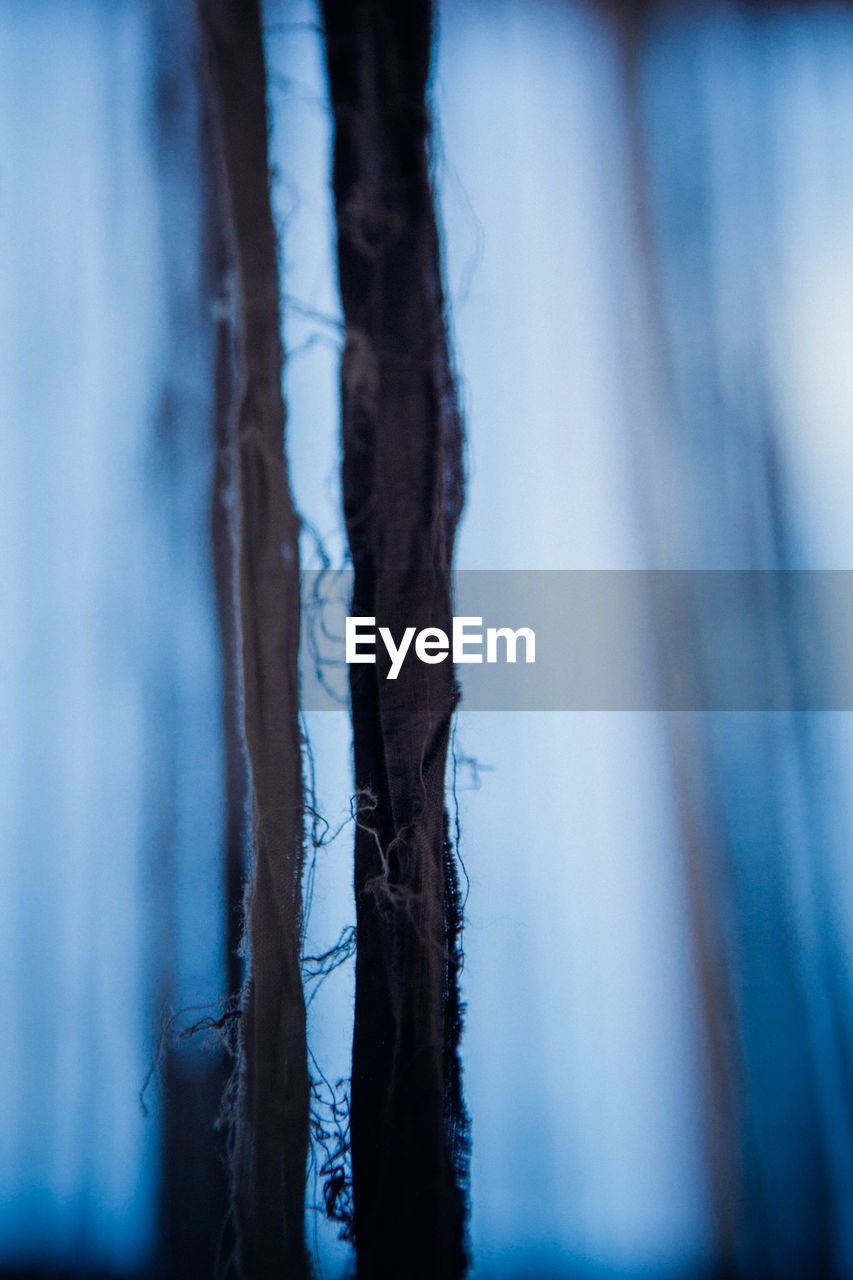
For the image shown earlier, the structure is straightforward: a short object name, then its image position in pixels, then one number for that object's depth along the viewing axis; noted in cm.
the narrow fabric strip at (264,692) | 41
